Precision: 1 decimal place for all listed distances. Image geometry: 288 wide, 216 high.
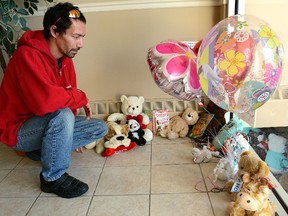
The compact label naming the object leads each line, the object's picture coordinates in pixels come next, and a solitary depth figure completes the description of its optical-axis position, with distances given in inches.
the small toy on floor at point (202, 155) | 69.7
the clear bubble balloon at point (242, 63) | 44.4
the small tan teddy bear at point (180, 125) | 82.7
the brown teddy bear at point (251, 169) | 47.6
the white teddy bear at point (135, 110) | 83.2
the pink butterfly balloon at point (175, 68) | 59.7
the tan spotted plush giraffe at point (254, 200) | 47.7
